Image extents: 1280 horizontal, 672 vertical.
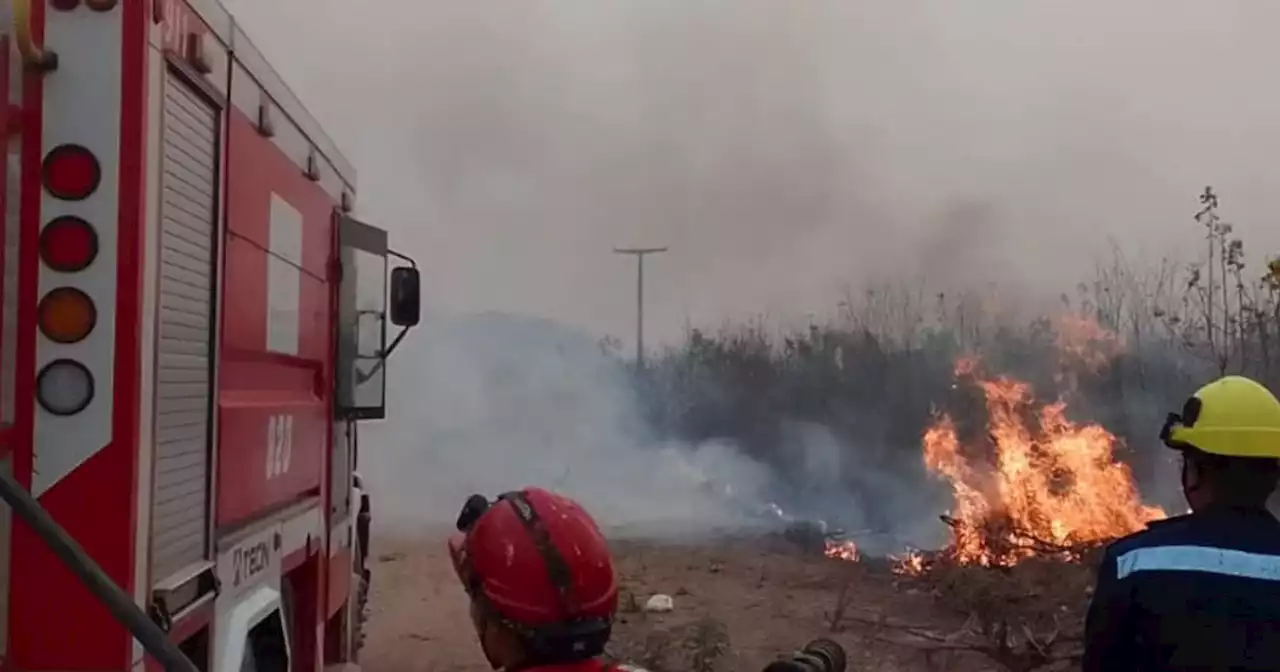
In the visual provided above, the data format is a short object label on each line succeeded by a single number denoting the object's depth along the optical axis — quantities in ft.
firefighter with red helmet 6.59
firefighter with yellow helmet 9.53
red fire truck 8.59
